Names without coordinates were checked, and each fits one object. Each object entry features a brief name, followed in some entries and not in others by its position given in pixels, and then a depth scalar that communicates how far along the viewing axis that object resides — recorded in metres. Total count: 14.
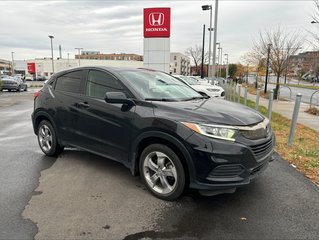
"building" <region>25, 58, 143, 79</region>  75.51
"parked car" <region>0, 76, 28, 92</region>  25.96
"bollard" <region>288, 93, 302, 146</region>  5.88
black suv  3.12
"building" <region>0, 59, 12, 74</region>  100.07
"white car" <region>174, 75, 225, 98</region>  13.36
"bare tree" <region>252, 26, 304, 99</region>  21.44
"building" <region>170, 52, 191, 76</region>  104.56
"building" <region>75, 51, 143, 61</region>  109.86
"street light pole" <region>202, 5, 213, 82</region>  20.44
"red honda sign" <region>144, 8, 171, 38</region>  13.70
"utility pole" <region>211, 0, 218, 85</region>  16.59
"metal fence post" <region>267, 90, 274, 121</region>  7.02
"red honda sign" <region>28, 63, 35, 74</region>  73.31
